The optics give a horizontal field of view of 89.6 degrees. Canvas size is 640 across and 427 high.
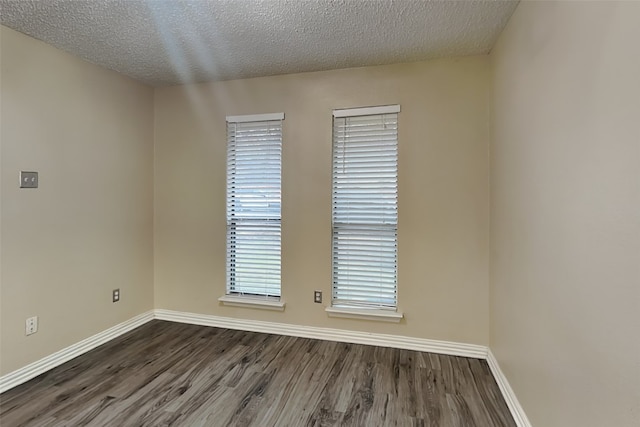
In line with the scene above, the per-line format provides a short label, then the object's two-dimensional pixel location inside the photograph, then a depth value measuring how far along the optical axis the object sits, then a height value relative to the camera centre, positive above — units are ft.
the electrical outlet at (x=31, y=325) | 7.86 -2.74
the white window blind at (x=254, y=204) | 10.51 +0.39
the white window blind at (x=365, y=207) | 9.56 +0.28
